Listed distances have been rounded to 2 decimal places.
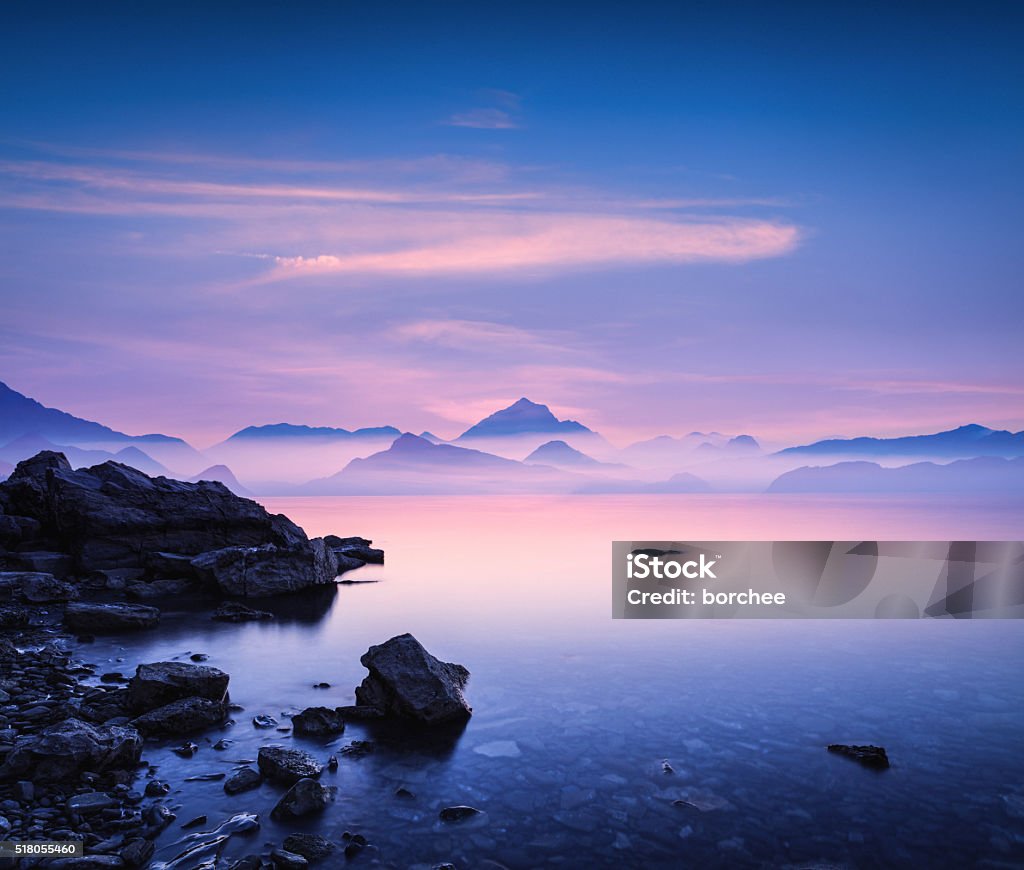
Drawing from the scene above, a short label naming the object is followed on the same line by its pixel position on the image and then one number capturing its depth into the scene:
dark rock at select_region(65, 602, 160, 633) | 21.16
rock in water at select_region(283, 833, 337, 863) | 8.93
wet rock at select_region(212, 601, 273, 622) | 24.20
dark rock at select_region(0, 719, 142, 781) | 10.18
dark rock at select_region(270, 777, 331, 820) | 9.88
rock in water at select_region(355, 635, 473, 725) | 13.91
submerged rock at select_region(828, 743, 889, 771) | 11.98
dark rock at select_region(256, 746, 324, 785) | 10.98
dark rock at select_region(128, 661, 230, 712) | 13.63
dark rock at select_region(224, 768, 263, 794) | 10.59
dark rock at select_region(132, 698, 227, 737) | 12.79
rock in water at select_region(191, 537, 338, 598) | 28.77
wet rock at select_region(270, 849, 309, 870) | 8.55
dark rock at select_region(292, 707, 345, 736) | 13.16
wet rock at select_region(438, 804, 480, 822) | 10.11
